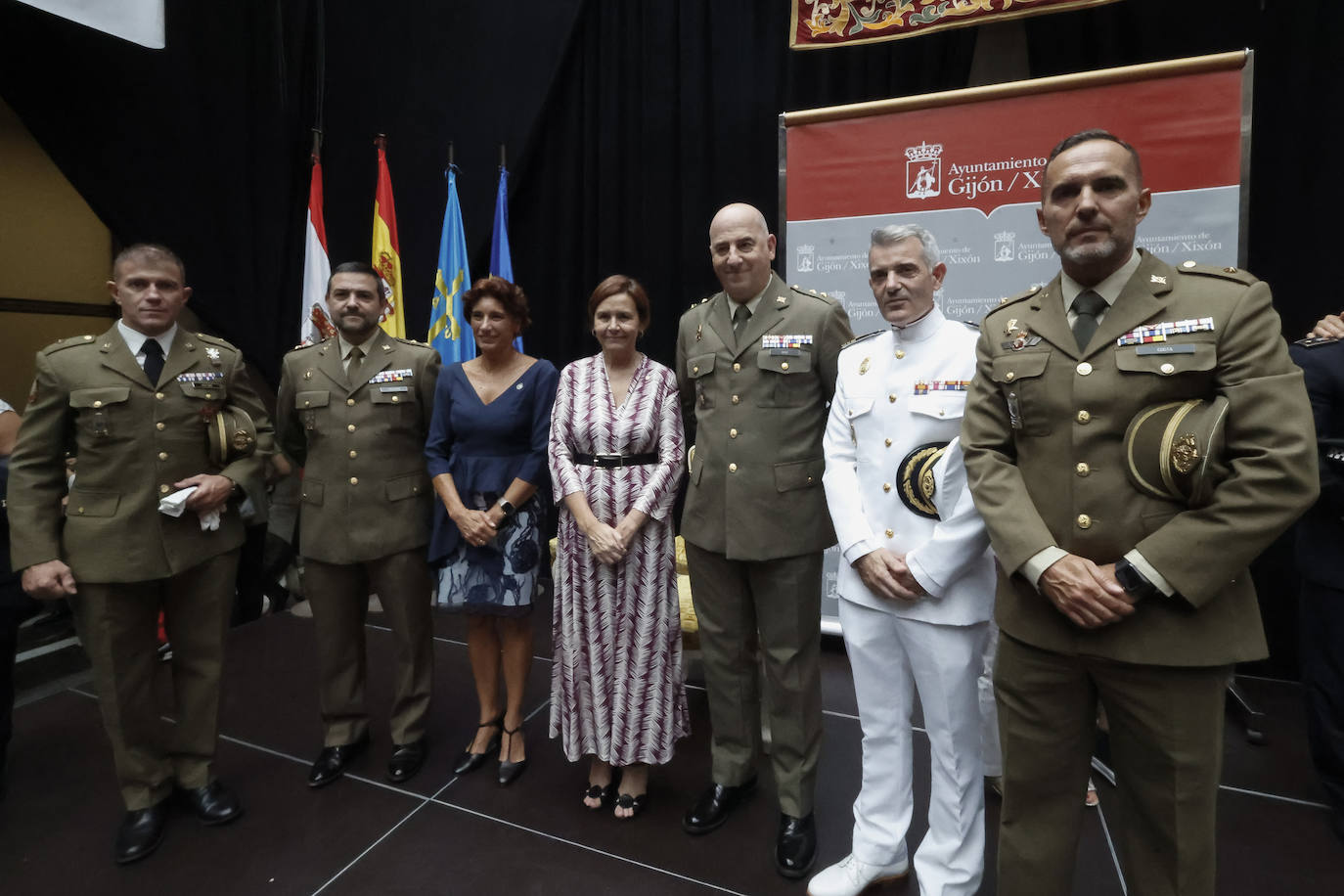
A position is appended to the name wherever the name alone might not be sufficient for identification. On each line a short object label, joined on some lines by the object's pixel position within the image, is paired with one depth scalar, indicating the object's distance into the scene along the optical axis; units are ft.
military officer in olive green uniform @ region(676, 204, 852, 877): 6.39
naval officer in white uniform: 5.30
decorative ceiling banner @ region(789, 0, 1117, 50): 9.94
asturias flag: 13.78
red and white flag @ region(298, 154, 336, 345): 13.38
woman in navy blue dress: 7.53
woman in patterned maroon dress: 6.98
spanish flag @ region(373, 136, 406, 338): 14.03
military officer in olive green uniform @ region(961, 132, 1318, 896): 3.89
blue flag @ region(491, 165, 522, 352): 14.10
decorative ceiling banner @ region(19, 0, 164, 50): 9.79
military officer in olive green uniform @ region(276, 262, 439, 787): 7.72
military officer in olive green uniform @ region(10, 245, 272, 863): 6.66
